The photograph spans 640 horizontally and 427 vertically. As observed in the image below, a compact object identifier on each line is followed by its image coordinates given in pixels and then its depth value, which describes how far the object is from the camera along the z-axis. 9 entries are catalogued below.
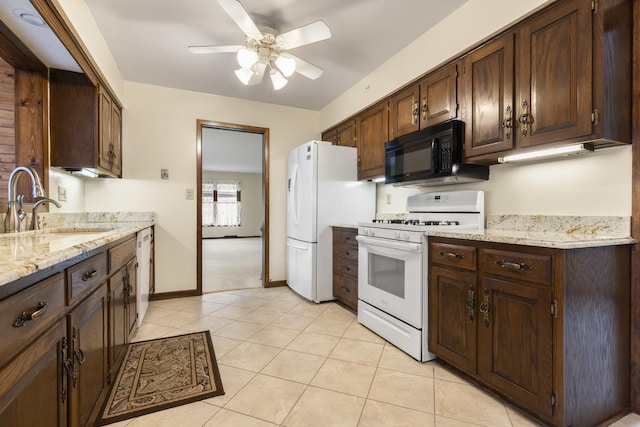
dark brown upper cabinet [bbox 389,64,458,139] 2.22
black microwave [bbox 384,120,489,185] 2.14
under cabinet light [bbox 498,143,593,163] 1.60
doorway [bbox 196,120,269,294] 3.92
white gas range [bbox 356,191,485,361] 2.01
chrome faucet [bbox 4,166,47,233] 1.67
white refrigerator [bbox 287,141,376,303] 3.25
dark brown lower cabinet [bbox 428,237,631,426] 1.32
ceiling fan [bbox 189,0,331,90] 1.90
